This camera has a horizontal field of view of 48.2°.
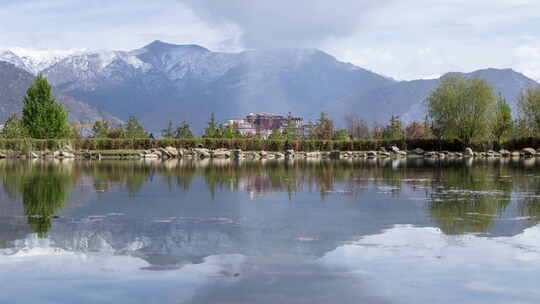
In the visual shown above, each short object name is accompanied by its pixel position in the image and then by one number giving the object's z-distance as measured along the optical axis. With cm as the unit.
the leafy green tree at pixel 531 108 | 6874
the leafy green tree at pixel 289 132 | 7712
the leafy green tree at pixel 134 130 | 7294
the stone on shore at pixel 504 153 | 6047
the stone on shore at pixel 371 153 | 5954
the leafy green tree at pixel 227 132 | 7138
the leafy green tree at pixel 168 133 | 8006
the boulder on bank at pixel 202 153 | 5726
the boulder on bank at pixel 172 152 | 5484
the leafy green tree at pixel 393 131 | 7652
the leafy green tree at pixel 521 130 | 6944
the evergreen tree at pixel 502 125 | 6619
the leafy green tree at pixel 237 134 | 7435
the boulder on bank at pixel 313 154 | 6012
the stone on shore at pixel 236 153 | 5649
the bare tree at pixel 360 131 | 9741
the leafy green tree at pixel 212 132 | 7162
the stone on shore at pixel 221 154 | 5681
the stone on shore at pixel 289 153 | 5904
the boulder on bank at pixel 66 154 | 5417
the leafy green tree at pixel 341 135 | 7644
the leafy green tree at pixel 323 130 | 8206
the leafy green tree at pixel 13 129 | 6239
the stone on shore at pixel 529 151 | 5938
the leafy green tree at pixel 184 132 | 7673
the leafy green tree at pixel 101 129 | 7262
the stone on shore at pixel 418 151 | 6344
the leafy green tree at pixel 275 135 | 7694
